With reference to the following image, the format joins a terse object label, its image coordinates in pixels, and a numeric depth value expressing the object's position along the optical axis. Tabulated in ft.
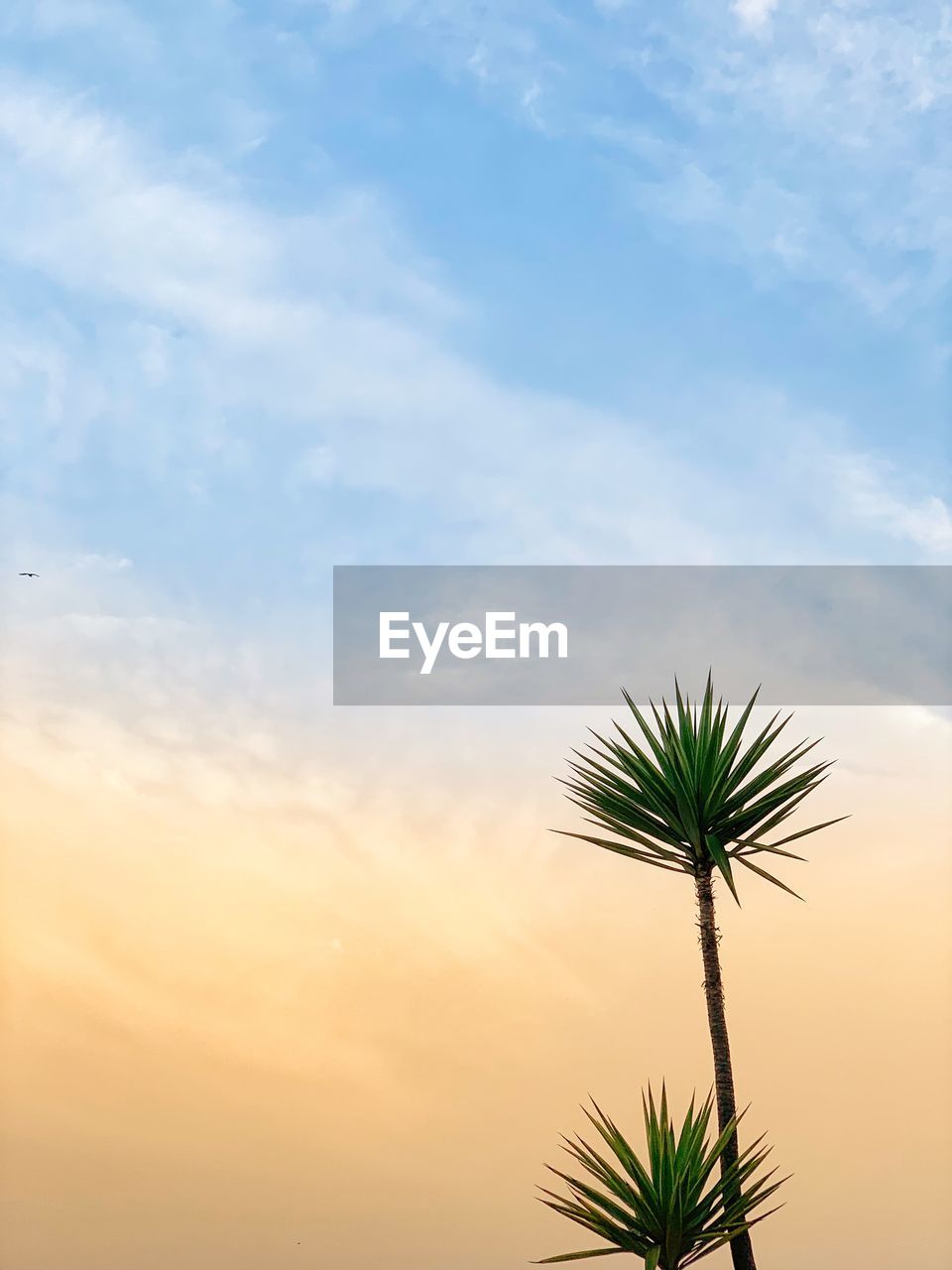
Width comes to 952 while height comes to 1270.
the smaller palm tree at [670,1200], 31.91
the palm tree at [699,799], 35.73
